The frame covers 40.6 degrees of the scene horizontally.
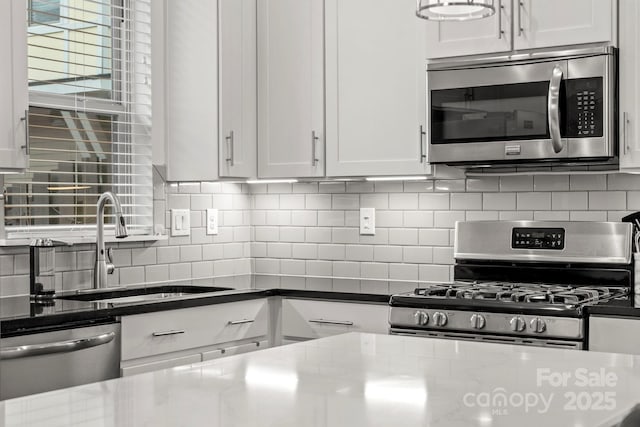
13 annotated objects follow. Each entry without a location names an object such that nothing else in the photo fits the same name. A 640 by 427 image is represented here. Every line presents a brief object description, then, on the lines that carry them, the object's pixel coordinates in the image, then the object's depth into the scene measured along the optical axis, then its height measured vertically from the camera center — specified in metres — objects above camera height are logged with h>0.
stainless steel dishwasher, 2.70 -0.51
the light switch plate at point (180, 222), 4.16 -0.09
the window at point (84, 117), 3.62 +0.38
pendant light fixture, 2.29 +0.54
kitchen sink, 3.53 -0.39
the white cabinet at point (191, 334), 3.15 -0.52
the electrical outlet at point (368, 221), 4.24 -0.09
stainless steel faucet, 3.59 -0.22
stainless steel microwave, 3.32 +0.38
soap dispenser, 3.23 -0.25
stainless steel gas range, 3.10 -0.34
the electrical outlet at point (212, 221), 4.35 -0.09
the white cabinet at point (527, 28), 3.32 +0.70
